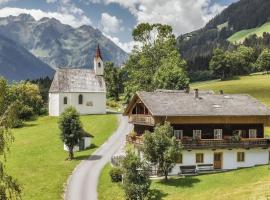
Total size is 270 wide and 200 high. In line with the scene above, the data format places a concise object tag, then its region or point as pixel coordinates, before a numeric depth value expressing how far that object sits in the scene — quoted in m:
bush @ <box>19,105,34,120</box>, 106.31
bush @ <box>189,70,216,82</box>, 194.00
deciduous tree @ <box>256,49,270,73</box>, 176.90
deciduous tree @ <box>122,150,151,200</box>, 45.88
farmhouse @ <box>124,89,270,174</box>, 58.97
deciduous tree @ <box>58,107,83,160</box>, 68.25
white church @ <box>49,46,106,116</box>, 108.06
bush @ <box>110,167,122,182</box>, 56.00
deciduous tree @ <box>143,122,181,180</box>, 51.47
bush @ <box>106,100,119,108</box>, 129.88
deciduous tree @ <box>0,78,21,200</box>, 20.55
